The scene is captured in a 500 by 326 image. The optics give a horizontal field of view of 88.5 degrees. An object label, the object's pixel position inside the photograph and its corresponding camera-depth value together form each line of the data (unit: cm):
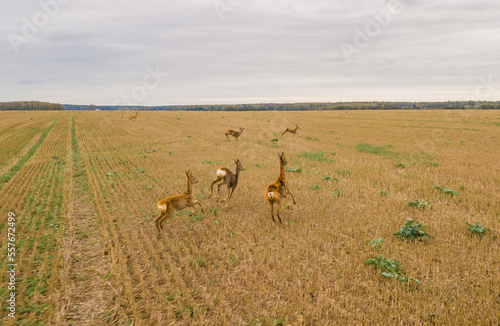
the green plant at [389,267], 544
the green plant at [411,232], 712
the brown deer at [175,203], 762
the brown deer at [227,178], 958
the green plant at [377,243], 672
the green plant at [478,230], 704
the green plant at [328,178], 1286
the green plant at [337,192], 1074
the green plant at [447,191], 1024
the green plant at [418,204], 910
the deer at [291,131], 3087
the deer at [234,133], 2684
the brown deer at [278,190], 771
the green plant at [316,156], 1755
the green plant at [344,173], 1365
